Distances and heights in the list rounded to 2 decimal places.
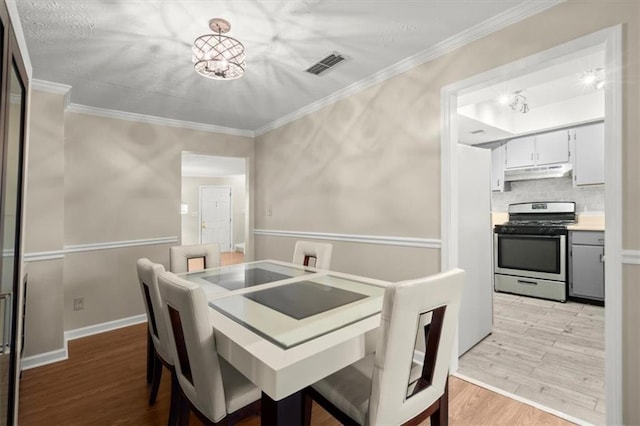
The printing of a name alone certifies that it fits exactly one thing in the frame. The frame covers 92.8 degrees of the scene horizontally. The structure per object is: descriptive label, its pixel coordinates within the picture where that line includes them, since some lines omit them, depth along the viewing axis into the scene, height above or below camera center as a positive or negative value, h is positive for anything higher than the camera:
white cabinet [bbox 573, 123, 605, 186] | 3.87 +0.82
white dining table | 1.01 -0.45
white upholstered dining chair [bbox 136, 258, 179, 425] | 1.58 -0.64
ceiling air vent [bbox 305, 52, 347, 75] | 2.37 +1.25
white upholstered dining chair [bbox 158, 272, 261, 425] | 1.17 -0.60
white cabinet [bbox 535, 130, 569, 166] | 4.13 +0.98
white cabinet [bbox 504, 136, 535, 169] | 4.45 +0.98
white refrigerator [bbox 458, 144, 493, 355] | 2.55 -0.23
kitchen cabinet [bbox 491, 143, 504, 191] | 4.78 +0.79
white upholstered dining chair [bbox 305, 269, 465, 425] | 1.05 -0.60
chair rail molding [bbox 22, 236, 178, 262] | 2.60 -0.34
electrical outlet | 3.14 -0.92
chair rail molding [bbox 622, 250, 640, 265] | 1.50 -0.19
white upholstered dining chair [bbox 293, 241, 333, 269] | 2.54 -0.33
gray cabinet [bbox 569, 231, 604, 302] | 3.72 -0.59
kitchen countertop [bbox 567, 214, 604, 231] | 3.90 -0.07
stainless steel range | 3.99 -0.46
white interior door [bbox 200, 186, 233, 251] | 8.84 -0.01
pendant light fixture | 1.79 +0.96
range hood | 4.22 +0.67
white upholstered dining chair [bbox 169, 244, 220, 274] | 2.45 -0.34
